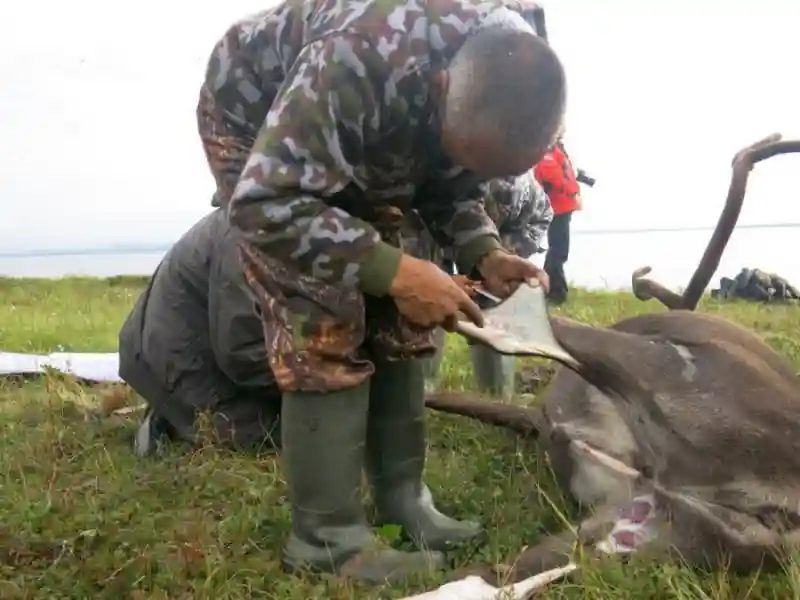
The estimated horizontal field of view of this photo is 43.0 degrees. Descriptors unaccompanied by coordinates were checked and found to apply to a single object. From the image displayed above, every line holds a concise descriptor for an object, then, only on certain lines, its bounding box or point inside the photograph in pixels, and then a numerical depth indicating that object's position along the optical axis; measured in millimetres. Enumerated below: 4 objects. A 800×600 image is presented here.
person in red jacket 5820
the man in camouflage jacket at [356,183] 1781
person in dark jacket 2963
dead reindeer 1900
